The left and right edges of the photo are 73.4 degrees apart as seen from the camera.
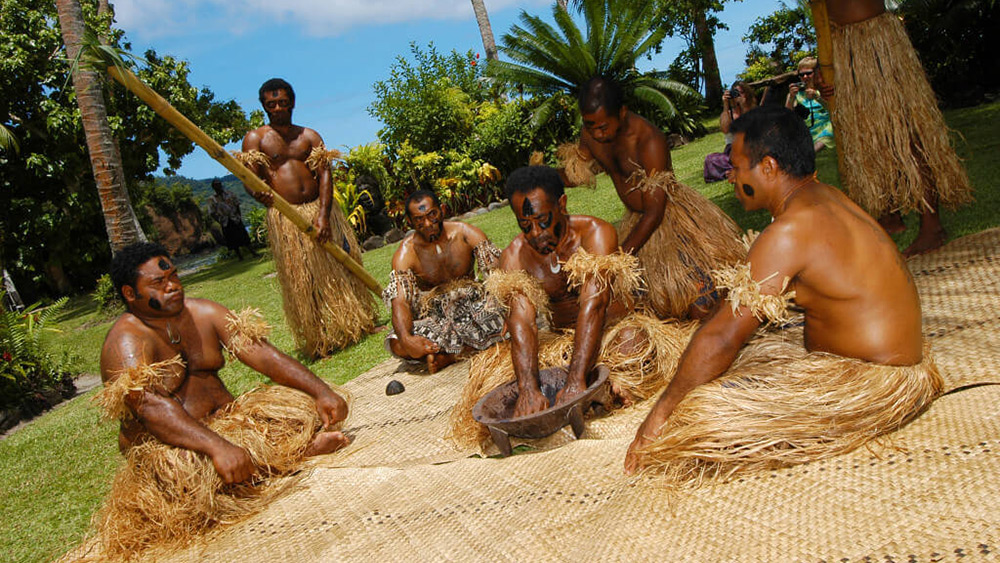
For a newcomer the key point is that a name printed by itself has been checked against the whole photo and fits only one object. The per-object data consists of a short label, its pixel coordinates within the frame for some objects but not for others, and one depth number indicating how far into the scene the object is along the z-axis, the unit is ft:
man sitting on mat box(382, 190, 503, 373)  13.21
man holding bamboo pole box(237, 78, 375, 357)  15.78
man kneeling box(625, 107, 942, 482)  6.29
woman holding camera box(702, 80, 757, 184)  19.56
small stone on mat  12.46
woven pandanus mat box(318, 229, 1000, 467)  7.95
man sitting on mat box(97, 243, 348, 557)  8.23
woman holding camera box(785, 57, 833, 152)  21.29
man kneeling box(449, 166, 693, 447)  9.36
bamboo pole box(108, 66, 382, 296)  12.09
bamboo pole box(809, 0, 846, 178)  12.19
